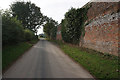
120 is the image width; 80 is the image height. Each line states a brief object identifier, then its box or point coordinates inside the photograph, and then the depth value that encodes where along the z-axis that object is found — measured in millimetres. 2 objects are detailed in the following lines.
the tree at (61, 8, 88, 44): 11509
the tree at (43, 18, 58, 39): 46050
